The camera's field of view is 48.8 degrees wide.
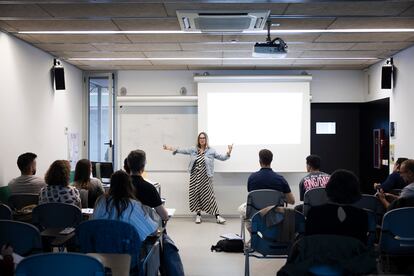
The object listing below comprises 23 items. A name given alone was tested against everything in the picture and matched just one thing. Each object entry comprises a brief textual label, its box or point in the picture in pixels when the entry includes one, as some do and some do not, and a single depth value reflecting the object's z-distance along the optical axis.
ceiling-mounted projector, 4.92
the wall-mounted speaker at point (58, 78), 6.75
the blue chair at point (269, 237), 3.73
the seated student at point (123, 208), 3.22
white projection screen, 7.99
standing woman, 7.81
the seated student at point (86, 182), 4.71
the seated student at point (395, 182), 5.32
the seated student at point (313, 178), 5.13
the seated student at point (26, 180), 4.85
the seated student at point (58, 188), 4.13
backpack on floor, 5.63
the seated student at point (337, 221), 3.01
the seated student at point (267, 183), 5.02
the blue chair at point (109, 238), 2.97
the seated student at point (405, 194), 3.76
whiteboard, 8.30
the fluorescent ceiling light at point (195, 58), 7.07
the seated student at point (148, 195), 3.86
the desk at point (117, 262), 2.34
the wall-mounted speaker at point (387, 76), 6.67
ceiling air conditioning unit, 4.37
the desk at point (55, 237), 3.11
